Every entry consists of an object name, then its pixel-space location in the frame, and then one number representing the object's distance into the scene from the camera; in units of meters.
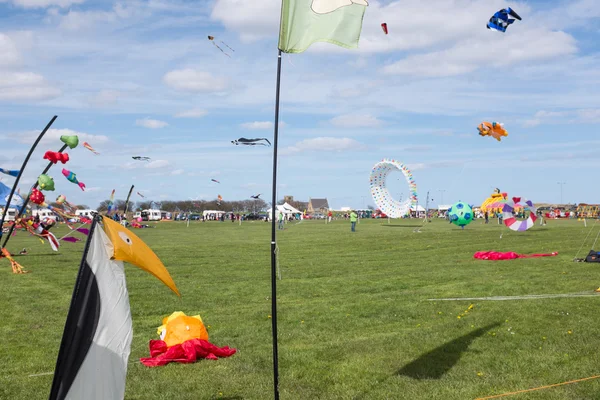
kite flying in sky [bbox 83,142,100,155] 14.70
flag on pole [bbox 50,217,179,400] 4.85
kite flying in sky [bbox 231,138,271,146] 18.34
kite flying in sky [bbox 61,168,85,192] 16.64
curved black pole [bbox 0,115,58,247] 11.60
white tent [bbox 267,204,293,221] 94.68
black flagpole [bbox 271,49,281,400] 5.92
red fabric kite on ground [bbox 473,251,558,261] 20.33
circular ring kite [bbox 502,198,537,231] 31.61
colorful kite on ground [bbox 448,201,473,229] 41.78
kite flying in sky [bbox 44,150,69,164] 14.48
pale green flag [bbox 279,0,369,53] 5.94
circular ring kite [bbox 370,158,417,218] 56.47
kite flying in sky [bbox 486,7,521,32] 13.08
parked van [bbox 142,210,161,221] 96.64
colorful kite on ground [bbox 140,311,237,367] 8.42
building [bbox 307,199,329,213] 182.99
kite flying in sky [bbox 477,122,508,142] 32.06
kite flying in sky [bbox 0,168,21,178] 13.27
